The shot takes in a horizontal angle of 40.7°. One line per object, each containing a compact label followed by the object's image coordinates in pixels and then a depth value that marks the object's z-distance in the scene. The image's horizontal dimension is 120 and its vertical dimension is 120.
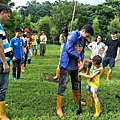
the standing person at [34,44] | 9.59
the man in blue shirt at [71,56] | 3.07
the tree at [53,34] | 24.32
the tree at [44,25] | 24.69
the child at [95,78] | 3.11
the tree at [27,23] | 25.24
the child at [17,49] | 4.64
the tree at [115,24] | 23.10
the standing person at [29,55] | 7.18
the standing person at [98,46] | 5.52
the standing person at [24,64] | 6.11
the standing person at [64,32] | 5.30
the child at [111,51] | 5.45
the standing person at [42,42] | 10.27
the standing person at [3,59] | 2.62
